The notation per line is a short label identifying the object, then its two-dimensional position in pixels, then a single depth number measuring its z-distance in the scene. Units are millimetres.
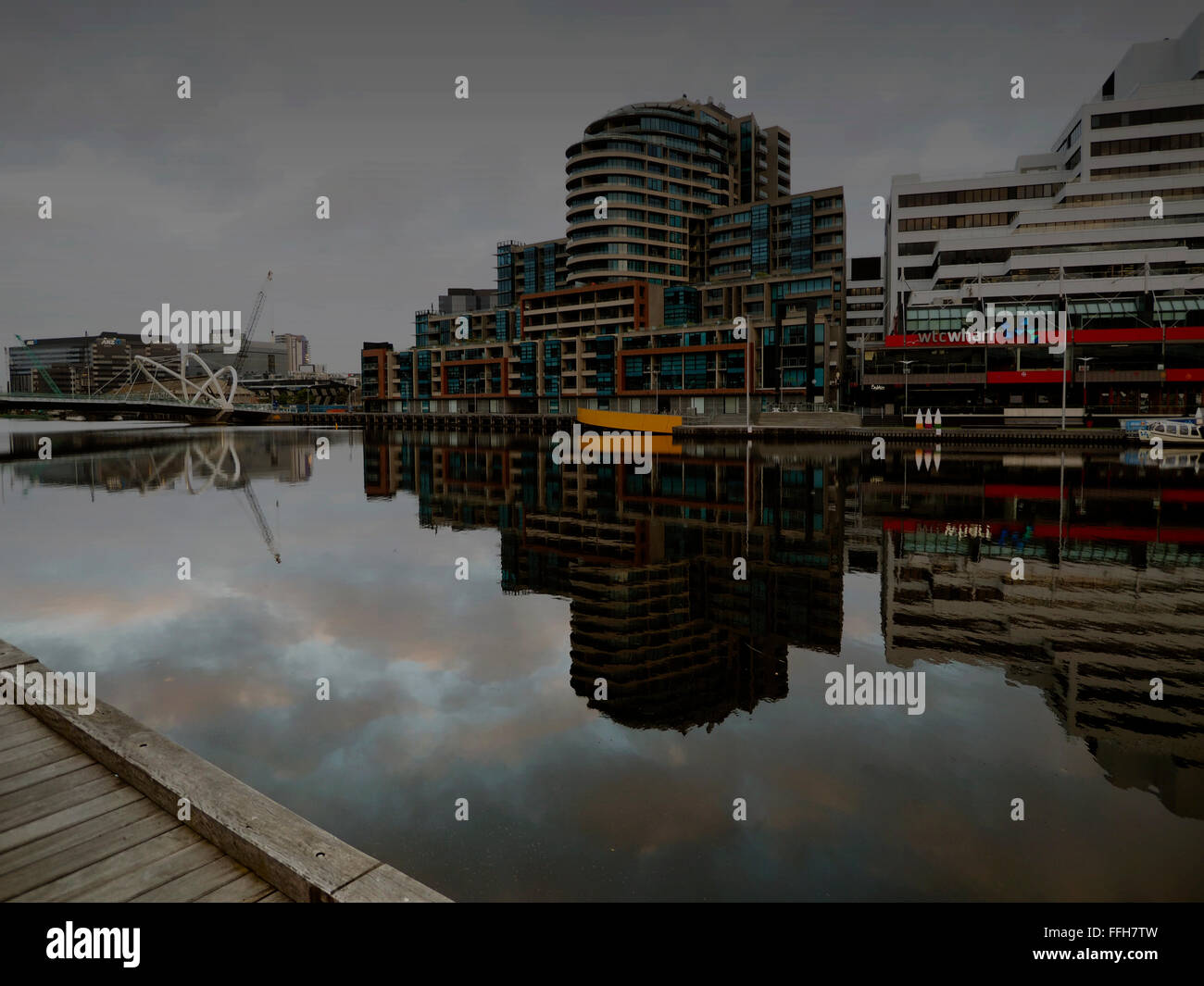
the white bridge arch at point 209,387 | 184500
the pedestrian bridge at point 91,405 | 127850
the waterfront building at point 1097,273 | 97250
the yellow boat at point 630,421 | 98125
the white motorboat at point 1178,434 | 75688
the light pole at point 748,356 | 112250
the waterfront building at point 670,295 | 121875
